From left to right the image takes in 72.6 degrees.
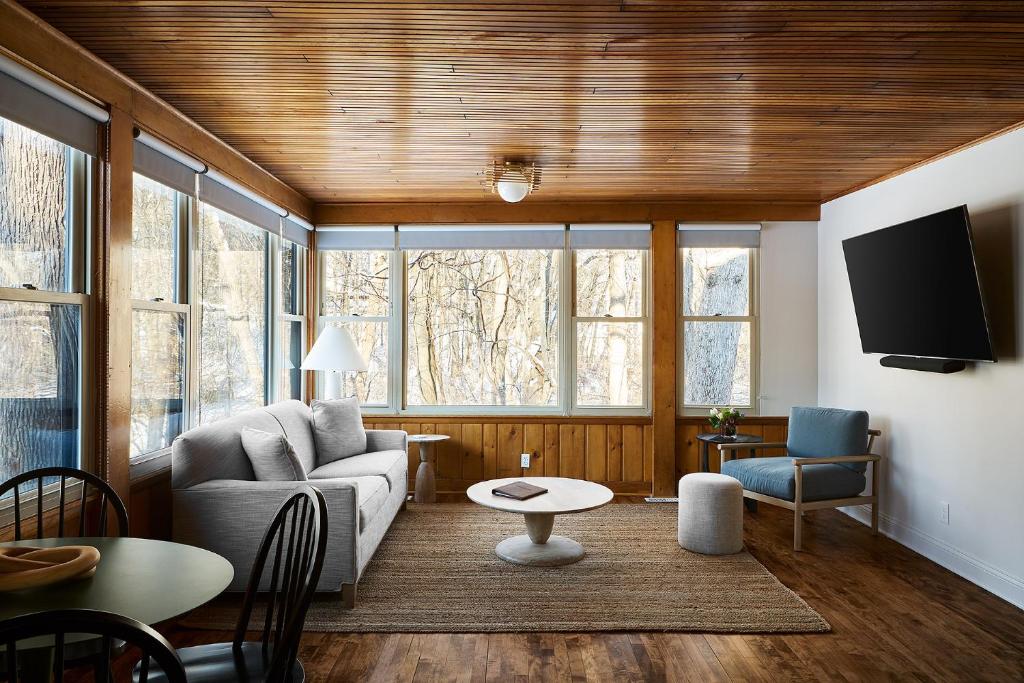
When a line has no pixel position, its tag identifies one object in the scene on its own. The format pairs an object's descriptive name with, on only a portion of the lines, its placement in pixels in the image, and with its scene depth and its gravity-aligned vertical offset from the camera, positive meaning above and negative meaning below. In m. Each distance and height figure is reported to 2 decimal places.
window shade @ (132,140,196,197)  3.26 +0.87
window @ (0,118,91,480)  2.55 +0.18
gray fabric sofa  3.31 -0.78
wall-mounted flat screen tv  3.63 +0.30
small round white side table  5.41 -1.03
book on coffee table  3.98 -0.86
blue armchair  4.34 -0.82
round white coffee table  3.83 -0.91
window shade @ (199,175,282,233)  3.95 +0.87
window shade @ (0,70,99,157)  2.42 +0.86
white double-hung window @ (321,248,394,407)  5.89 +0.32
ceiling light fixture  4.38 +1.07
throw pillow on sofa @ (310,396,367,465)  4.70 -0.60
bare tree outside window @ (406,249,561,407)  5.87 +0.08
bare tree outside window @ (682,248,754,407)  5.78 +0.13
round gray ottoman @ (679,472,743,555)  4.14 -1.04
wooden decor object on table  1.54 -0.51
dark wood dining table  1.49 -0.57
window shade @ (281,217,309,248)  5.25 +0.87
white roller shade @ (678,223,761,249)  5.71 +0.88
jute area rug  3.17 -1.27
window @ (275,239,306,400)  5.30 +0.20
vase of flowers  5.20 -0.58
